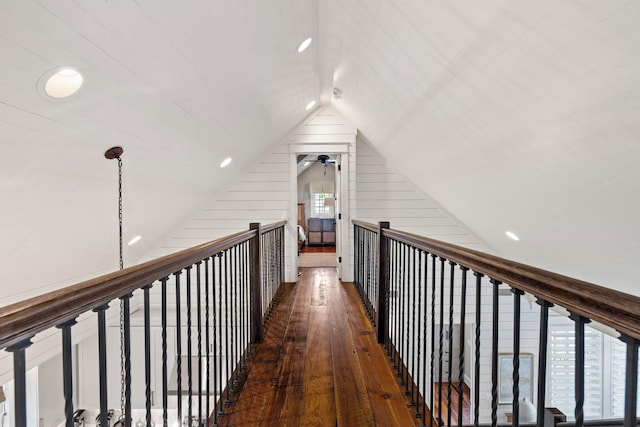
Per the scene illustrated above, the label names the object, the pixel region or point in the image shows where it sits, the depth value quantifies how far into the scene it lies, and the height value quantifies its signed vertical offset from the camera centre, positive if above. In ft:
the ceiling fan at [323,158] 22.72 +3.19
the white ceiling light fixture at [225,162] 13.24 +1.75
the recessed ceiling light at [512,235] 13.64 -1.23
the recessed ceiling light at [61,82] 4.67 +1.79
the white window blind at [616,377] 18.42 -9.30
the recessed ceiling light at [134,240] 13.87 -1.36
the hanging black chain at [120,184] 8.05 +0.59
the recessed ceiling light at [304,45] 9.49 +4.54
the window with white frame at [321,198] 37.78 +0.90
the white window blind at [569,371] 18.08 -8.92
